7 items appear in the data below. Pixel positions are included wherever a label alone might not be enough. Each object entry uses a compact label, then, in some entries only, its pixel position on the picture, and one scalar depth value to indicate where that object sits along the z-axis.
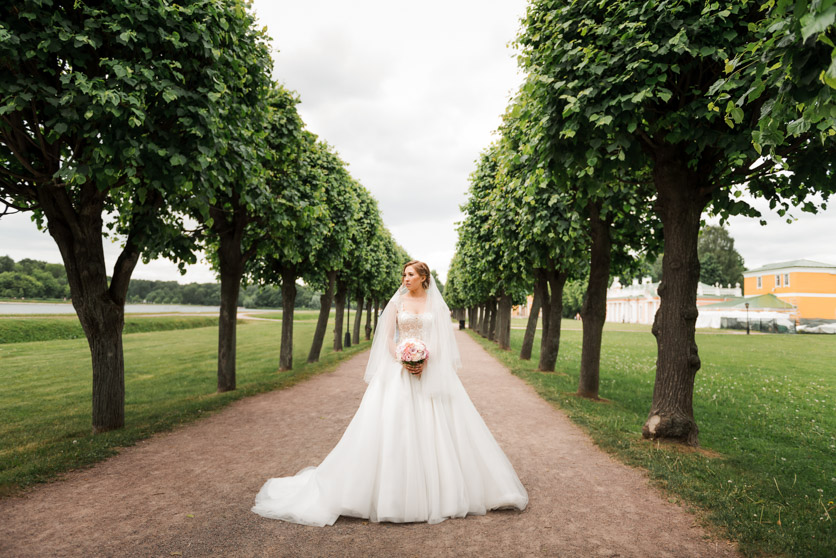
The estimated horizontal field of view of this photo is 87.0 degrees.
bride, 4.69
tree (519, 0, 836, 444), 6.10
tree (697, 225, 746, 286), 87.81
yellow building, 61.19
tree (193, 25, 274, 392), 8.27
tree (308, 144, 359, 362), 17.28
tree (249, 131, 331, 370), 11.89
